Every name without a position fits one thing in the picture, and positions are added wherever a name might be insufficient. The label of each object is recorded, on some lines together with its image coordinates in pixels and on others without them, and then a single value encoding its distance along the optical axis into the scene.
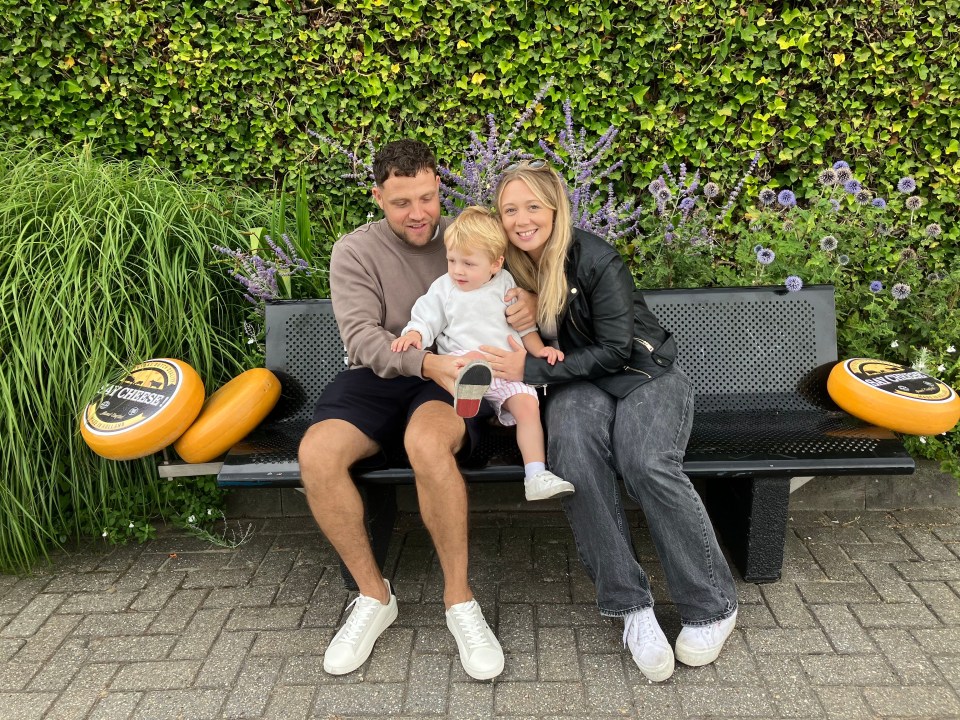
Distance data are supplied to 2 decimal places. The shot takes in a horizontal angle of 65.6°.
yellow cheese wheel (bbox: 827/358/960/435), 2.79
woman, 2.45
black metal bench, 2.77
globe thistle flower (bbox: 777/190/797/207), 3.92
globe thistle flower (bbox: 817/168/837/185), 3.91
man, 2.52
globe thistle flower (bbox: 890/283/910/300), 3.54
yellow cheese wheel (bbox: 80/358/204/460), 2.81
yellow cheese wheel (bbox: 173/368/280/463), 2.91
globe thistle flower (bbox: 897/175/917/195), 3.86
